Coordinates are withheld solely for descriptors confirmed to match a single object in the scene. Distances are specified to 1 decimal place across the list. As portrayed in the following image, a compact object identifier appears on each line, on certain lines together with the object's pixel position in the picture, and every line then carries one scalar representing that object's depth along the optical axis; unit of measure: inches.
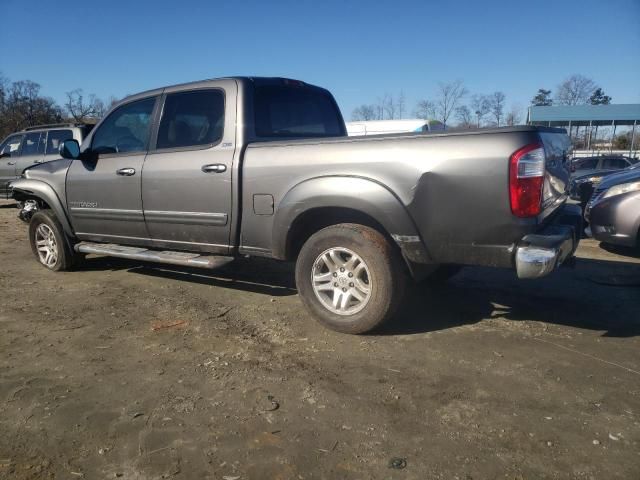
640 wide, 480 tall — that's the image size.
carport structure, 1422.2
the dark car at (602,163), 716.8
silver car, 238.2
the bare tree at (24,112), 1641.2
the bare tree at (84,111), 1909.4
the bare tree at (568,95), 2052.2
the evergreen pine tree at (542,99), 2448.8
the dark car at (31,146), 427.2
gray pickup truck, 121.8
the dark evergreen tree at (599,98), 2511.8
